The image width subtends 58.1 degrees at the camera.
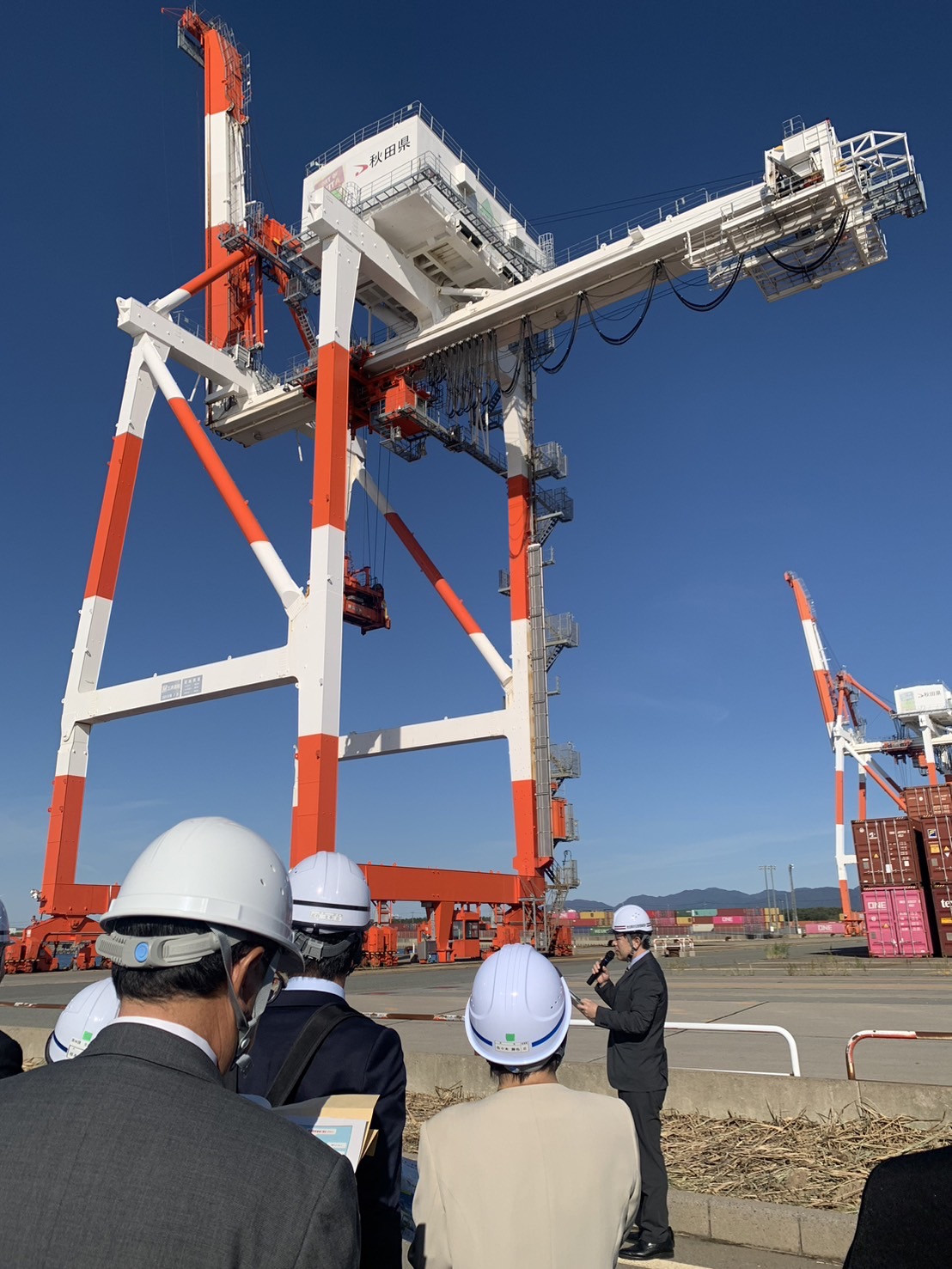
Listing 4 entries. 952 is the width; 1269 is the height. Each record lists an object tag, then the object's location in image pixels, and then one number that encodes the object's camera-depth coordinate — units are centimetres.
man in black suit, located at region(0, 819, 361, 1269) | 113
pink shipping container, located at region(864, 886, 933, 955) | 2194
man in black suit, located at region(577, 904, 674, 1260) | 416
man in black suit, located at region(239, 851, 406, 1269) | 202
